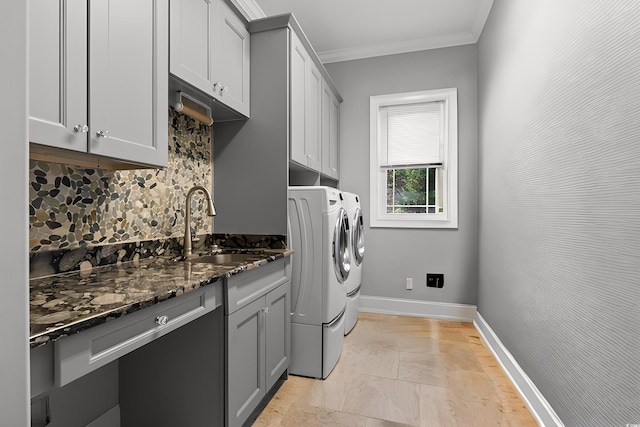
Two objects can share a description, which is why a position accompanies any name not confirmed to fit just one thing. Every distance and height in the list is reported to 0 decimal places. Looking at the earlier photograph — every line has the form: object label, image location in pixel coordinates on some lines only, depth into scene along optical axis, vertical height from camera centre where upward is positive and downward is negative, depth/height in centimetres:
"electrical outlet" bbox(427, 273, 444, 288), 355 -68
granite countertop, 85 -26
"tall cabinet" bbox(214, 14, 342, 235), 229 +52
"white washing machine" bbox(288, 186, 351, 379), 228 -45
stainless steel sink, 207 -27
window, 354 +60
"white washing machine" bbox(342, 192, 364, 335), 295 -40
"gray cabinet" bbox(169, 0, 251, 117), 165 +92
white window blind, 363 +88
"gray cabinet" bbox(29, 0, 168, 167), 104 +49
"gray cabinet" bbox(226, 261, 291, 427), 153 -66
